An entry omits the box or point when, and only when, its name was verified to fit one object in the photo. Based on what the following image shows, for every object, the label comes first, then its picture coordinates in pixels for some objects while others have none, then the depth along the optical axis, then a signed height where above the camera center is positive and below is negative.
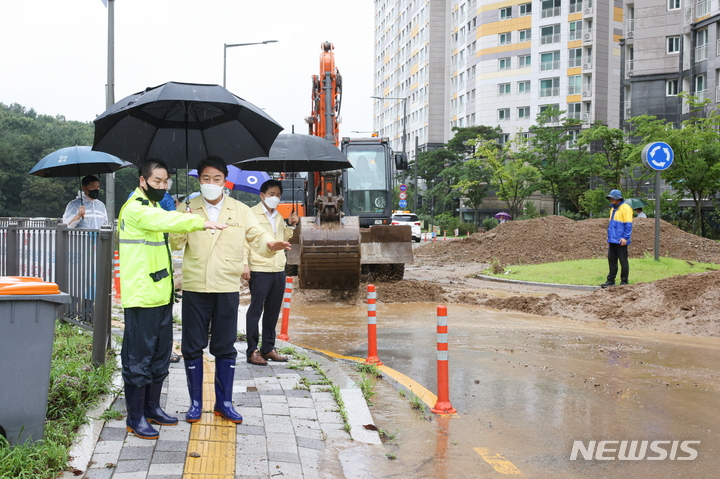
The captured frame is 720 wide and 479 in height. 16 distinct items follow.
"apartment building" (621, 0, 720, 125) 42.19 +10.41
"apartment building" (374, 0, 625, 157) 63.88 +15.60
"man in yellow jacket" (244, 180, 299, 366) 7.53 -0.76
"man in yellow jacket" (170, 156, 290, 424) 5.14 -0.50
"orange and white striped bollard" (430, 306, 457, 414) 6.02 -1.38
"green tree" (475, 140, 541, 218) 47.50 +3.12
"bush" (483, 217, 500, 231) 51.17 -0.12
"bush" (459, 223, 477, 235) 53.56 -0.52
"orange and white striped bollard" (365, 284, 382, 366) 7.79 -1.26
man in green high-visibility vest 4.69 -0.48
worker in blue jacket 15.12 -0.28
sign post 16.30 +1.53
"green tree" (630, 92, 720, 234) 28.47 +2.79
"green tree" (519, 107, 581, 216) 46.16 +4.36
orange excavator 12.78 +0.14
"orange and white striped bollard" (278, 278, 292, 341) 9.44 -1.34
